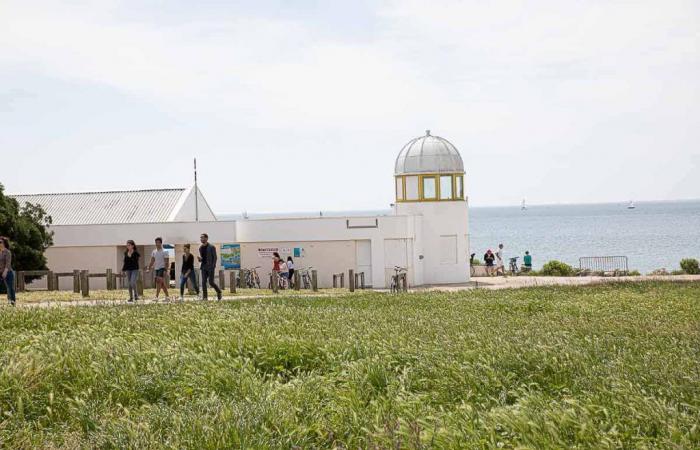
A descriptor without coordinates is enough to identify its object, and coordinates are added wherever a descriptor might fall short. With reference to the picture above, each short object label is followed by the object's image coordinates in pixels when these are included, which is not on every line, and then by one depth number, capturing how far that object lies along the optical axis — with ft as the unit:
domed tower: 145.79
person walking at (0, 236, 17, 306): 78.12
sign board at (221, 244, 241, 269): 140.56
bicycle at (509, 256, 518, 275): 167.12
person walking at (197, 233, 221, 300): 87.92
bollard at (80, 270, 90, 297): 97.14
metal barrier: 152.19
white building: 138.51
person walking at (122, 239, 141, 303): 87.61
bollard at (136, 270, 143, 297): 96.65
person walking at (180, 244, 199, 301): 90.07
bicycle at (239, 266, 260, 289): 134.31
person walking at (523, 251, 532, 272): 168.82
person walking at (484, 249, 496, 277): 161.38
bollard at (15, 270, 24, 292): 111.14
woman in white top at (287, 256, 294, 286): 132.16
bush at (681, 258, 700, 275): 149.83
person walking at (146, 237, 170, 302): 91.66
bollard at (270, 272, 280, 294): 107.86
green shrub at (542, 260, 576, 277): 156.76
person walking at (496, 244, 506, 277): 164.60
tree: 124.26
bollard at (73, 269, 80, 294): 108.60
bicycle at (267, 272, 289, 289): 126.31
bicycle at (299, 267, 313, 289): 131.54
